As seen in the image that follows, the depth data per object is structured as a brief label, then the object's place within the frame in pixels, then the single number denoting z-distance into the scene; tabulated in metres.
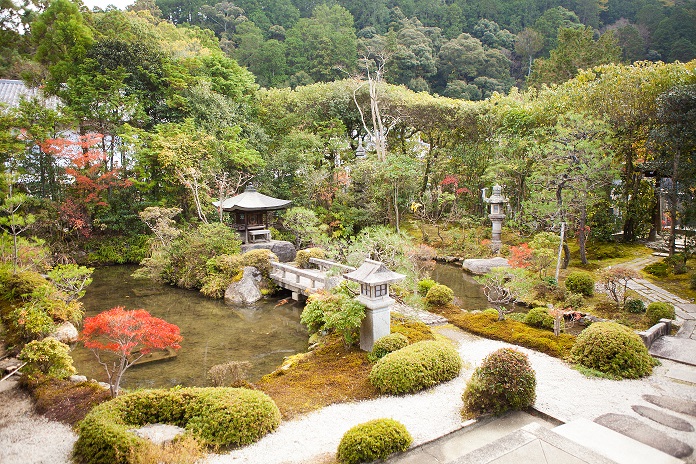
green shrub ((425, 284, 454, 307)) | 12.06
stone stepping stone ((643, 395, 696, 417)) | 6.33
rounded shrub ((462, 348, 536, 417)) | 6.32
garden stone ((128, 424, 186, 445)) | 5.73
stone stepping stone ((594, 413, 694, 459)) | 5.30
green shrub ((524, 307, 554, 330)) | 10.10
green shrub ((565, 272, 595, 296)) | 12.61
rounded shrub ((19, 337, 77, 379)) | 7.98
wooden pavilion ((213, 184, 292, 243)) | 17.75
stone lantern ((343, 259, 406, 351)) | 8.56
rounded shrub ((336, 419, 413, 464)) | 5.15
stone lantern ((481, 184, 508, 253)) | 18.59
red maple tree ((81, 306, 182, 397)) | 6.92
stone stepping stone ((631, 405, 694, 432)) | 5.87
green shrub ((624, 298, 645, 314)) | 10.95
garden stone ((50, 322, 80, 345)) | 10.74
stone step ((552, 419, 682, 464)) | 5.05
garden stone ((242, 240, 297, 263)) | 17.77
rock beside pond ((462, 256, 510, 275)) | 17.38
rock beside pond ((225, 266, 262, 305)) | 14.91
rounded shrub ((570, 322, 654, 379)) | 7.48
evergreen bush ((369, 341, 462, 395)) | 7.15
